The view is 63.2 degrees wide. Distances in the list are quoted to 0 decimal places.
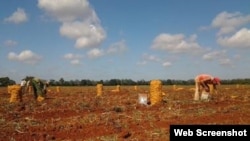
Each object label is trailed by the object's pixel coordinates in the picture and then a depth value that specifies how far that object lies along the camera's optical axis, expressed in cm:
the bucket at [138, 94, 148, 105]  919
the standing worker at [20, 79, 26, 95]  1235
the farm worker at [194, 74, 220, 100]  977
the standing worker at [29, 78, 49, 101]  1178
